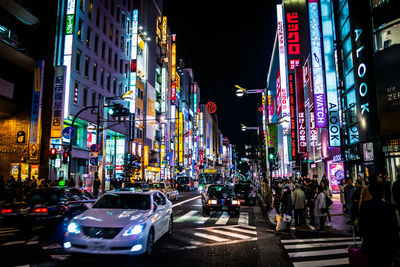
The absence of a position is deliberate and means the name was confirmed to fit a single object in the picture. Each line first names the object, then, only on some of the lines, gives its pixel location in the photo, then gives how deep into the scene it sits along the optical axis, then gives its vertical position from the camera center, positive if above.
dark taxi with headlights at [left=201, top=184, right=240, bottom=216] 17.25 -1.49
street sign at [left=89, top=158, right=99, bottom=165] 21.00 +0.92
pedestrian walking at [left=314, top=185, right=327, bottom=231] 12.09 -1.30
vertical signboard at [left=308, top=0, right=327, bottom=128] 22.12 +6.60
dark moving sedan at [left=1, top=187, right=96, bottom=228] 10.59 -1.09
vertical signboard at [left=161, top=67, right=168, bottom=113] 69.56 +18.84
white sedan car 6.98 -1.22
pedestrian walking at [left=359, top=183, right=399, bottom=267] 4.18 -0.79
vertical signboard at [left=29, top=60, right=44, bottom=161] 28.19 +5.23
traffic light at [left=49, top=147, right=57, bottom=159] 19.31 +1.35
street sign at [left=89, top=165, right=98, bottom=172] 21.06 +0.47
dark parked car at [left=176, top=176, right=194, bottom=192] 54.27 -1.50
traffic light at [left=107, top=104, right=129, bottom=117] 21.05 +4.28
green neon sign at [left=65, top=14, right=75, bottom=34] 31.31 +14.71
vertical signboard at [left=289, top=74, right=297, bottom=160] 33.88 +6.71
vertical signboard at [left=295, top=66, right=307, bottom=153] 32.00 +4.97
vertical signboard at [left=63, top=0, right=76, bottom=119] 31.15 +13.69
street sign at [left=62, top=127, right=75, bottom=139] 19.87 +2.63
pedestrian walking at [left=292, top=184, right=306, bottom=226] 13.07 -1.11
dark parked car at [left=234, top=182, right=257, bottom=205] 24.50 -1.44
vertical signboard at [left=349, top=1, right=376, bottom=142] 16.44 +5.58
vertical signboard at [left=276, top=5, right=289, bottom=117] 43.19 +14.96
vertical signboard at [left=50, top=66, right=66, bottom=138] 28.61 +6.23
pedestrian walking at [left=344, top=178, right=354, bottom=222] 13.62 -0.80
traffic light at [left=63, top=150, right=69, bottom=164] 19.93 +1.21
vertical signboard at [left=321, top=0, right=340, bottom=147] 20.66 +6.67
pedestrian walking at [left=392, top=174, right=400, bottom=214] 9.46 -0.56
